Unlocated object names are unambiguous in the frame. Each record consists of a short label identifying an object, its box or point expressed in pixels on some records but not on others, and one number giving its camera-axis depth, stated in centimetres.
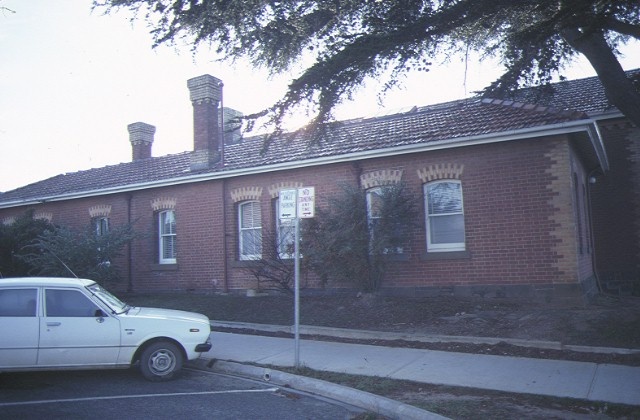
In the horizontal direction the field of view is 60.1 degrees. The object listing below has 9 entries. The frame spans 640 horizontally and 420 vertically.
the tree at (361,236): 1244
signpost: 820
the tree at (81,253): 1559
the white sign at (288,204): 832
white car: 744
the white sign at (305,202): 823
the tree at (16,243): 1792
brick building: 1203
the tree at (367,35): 900
